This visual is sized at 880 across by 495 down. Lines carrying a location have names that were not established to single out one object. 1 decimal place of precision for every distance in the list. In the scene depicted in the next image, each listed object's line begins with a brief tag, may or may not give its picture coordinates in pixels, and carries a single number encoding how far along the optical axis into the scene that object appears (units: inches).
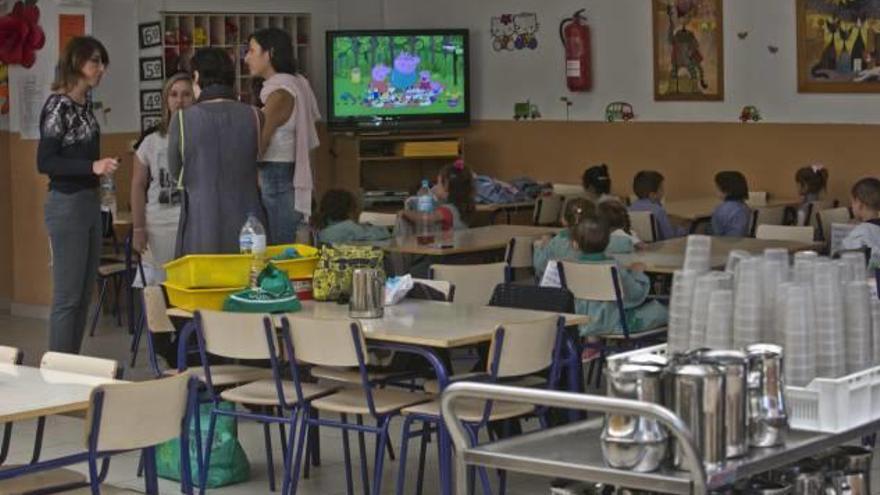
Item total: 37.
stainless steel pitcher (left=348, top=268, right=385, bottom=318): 259.9
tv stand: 570.6
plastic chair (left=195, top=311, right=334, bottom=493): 254.8
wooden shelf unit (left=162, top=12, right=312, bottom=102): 533.6
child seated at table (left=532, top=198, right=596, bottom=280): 339.0
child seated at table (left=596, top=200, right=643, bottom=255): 350.6
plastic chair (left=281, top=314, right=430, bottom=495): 243.3
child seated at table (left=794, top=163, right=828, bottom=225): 453.4
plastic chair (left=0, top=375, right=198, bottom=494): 189.5
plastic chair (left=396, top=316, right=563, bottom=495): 238.8
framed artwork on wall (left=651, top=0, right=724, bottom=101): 500.1
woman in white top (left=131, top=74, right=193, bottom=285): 352.8
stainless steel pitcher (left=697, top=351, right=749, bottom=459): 145.8
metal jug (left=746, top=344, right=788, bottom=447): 149.6
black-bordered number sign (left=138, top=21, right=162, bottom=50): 518.3
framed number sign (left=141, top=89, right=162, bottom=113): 514.0
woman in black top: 317.1
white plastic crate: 154.3
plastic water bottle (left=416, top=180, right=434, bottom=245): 396.2
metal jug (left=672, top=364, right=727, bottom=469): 143.9
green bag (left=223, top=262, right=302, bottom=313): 265.9
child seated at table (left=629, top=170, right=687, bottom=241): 422.0
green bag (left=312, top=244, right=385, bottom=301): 273.9
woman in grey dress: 306.0
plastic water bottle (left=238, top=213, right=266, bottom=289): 280.2
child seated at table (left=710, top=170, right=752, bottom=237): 423.5
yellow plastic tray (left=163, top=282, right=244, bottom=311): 275.9
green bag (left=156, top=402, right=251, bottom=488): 277.1
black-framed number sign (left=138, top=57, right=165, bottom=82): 515.8
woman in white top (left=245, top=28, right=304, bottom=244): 333.1
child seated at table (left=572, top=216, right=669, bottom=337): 320.5
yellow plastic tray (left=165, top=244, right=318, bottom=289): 276.8
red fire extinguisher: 538.3
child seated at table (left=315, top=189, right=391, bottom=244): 381.7
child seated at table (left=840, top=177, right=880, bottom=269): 345.1
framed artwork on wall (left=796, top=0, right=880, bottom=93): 460.1
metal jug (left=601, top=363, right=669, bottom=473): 142.4
